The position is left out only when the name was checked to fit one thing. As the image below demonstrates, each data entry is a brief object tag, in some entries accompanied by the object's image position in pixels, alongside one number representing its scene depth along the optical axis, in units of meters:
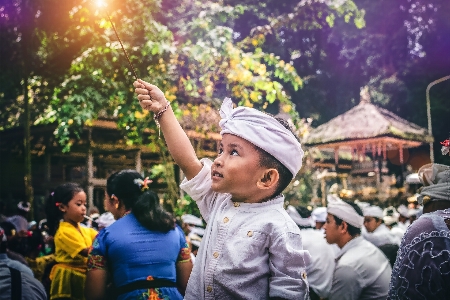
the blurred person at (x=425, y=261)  1.80
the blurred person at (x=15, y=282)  2.60
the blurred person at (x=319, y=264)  4.67
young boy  1.75
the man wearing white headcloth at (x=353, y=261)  3.83
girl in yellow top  3.92
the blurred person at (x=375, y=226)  7.36
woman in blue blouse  2.86
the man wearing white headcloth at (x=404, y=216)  12.52
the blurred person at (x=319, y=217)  6.81
